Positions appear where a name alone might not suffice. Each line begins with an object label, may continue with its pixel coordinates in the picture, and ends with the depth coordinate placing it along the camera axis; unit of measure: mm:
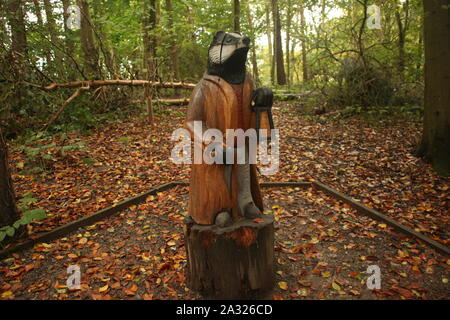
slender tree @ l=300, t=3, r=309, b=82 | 8912
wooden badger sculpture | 2541
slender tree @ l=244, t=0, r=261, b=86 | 14352
